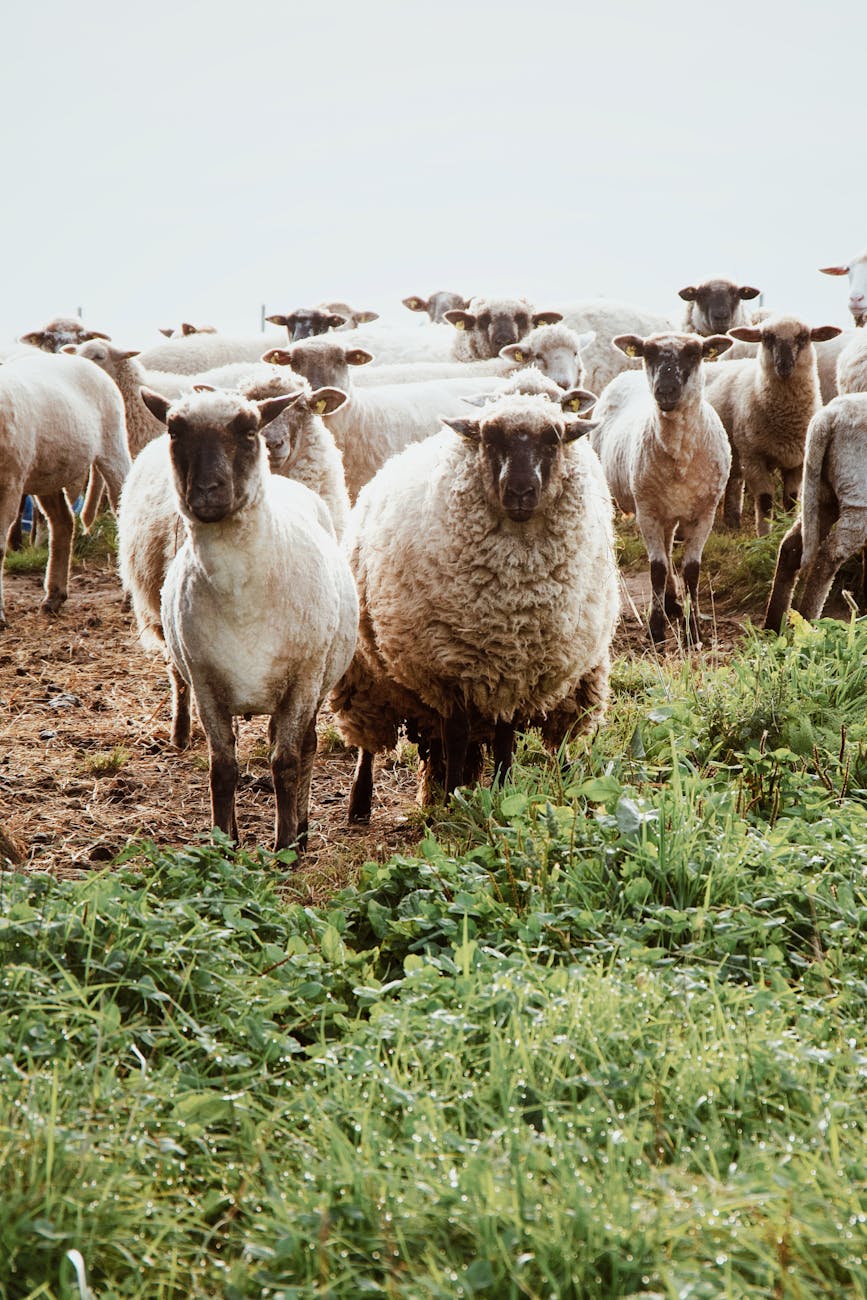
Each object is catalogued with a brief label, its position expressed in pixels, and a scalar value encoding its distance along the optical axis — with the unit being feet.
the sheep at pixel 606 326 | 80.33
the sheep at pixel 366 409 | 56.85
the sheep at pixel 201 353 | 83.51
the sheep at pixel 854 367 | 51.85
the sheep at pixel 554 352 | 63.72
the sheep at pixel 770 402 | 61.62
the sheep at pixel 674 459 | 53.52
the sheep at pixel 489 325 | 75.61
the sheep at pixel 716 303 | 79.92
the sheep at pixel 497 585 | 32.83
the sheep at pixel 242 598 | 28.14
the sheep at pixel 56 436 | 58.90
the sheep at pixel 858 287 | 76.54
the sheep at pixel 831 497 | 41.91
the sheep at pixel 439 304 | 101.60
